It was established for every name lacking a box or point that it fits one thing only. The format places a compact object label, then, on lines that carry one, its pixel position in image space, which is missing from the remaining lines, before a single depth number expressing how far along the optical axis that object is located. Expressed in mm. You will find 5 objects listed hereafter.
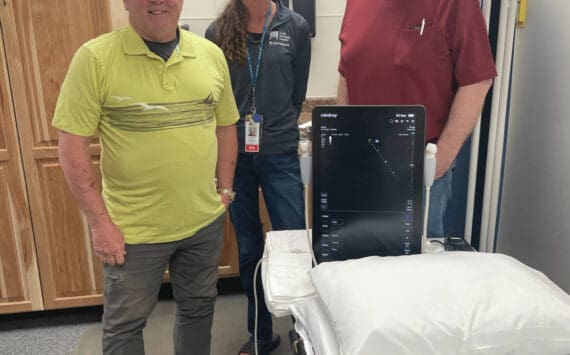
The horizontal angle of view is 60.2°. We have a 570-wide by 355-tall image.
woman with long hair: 1704
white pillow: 837
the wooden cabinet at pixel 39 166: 1996
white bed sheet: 1072
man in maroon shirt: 1307
